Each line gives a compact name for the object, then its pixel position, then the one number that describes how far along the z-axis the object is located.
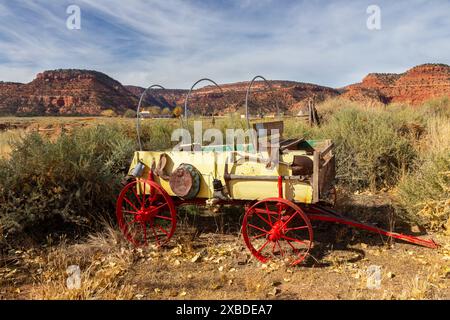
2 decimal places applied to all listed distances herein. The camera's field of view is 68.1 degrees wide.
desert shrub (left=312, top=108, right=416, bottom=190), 6.30
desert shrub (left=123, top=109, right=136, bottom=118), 25.66
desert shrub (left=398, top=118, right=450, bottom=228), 4.13
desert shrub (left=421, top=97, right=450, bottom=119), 14.41
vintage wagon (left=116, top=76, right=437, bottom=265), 3.33
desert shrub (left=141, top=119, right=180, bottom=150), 7.00
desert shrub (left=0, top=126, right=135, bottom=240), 4.18
